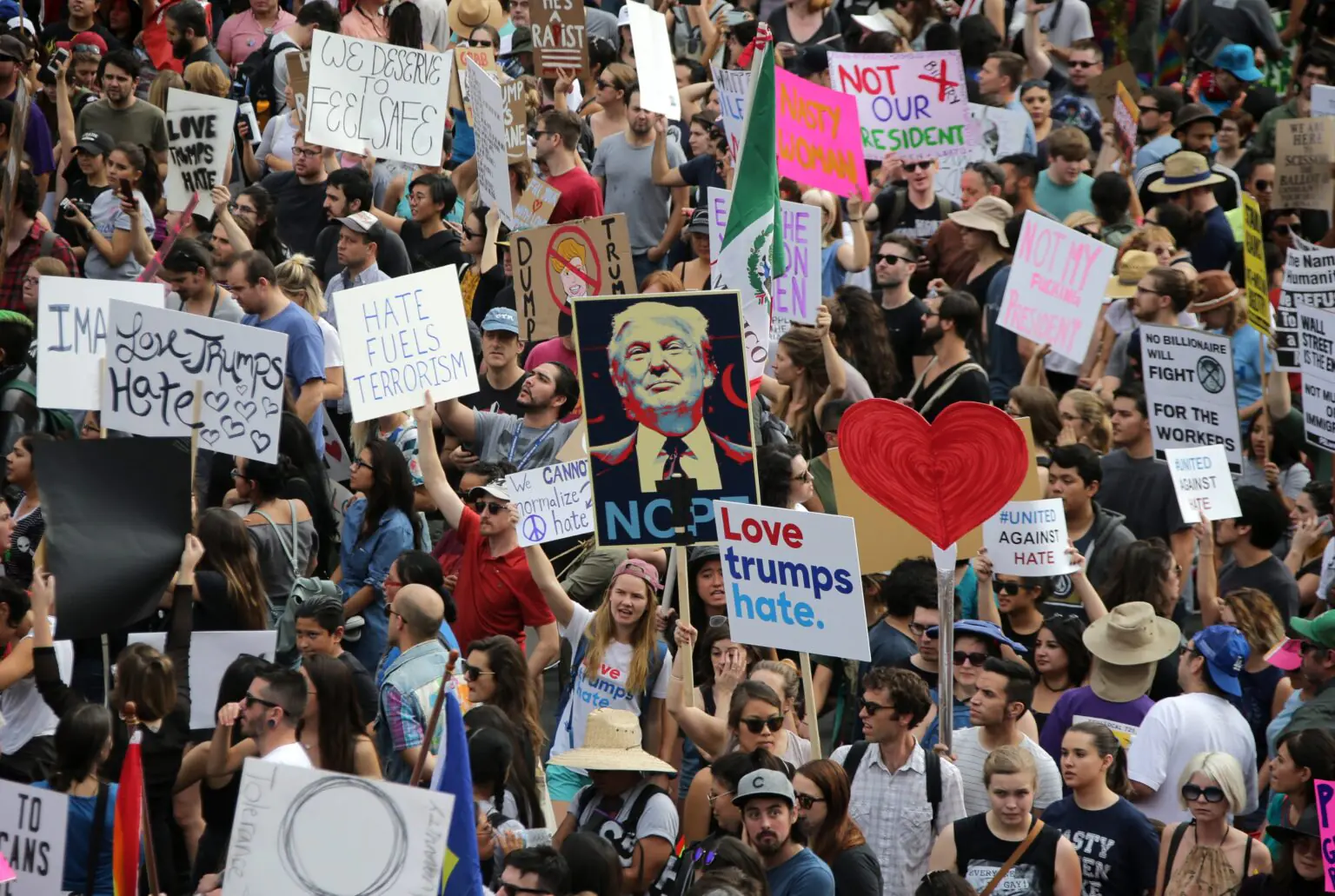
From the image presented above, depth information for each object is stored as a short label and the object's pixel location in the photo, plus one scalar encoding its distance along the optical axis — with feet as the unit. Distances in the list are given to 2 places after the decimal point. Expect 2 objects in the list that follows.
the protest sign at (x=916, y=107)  93.91
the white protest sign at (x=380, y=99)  89.10
